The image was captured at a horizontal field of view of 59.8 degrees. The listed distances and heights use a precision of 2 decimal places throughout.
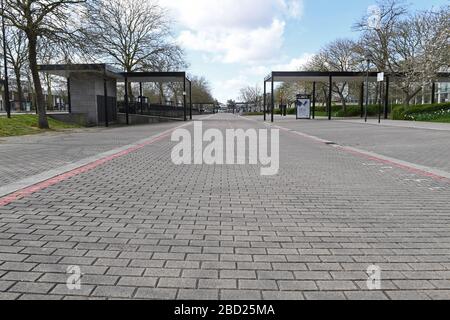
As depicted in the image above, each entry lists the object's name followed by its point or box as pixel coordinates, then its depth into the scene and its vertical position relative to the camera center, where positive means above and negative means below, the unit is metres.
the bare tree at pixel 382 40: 38.31 +6.94
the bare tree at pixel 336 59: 50.91 +7.08
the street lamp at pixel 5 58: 20.21 +3.67
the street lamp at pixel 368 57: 34.06 +5.09
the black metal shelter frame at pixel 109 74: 25.31 +3.05
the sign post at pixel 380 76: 28.80 +2.55
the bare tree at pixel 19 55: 23.00 +5.34
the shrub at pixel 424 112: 31.18 -0.13
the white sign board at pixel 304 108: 40.81 +0.35
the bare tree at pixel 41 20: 20.41 +4.98
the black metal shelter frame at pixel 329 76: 35.16 +3.28
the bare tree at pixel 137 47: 42.46 +7.17
